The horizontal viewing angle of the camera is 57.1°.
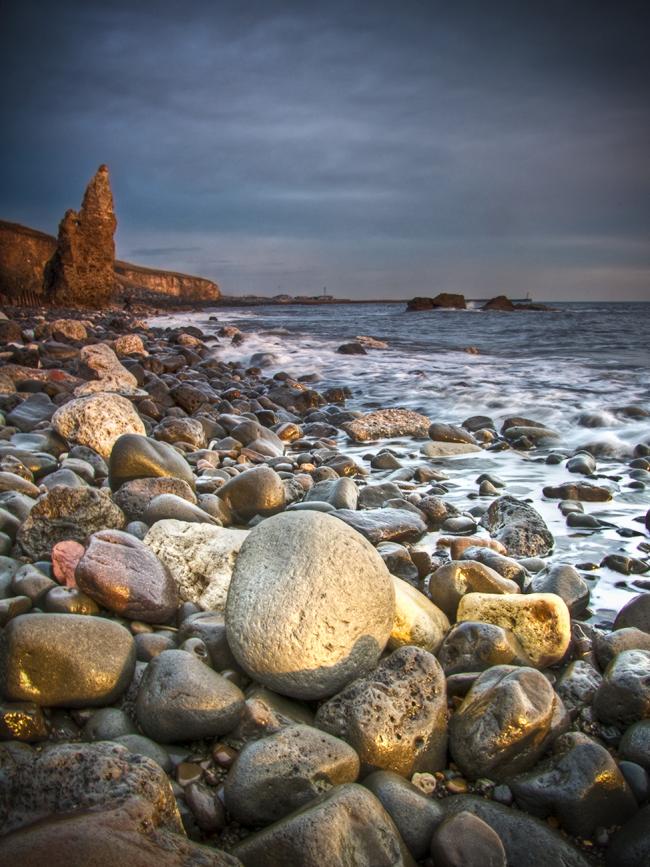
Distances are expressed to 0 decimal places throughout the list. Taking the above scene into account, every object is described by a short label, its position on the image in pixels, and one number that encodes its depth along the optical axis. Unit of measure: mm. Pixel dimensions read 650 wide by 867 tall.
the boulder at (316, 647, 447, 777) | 1819
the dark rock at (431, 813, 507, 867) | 1474
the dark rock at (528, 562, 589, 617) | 2795
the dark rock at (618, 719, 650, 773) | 1847
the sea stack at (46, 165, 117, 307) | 28375
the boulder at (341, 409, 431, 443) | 6557
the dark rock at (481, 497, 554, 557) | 3512
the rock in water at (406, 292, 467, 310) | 51438
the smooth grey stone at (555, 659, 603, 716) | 2162
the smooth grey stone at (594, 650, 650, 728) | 2004
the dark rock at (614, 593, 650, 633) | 2549
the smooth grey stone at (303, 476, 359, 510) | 4004
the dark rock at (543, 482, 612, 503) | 4398
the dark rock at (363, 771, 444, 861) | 1554
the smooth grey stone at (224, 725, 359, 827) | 1599
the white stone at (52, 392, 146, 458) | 4916
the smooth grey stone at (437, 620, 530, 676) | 2242
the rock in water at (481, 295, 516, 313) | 49031
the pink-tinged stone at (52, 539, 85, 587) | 2480
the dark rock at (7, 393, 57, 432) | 5637
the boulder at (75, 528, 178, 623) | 2334
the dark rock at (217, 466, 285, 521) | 3867
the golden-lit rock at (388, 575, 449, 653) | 2302
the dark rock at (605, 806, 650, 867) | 1549
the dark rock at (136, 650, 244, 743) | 1812
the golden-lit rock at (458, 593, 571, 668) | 2375
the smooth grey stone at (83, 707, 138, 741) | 1823
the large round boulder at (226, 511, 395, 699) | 1982
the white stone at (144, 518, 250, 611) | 2625
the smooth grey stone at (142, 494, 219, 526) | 3230
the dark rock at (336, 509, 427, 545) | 3410
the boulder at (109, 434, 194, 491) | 3869
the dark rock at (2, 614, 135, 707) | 1868
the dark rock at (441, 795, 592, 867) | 1559
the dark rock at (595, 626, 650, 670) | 2350
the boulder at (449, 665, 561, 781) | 1841
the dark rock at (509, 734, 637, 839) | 1686
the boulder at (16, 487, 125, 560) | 2852
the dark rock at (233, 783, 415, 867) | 1379
